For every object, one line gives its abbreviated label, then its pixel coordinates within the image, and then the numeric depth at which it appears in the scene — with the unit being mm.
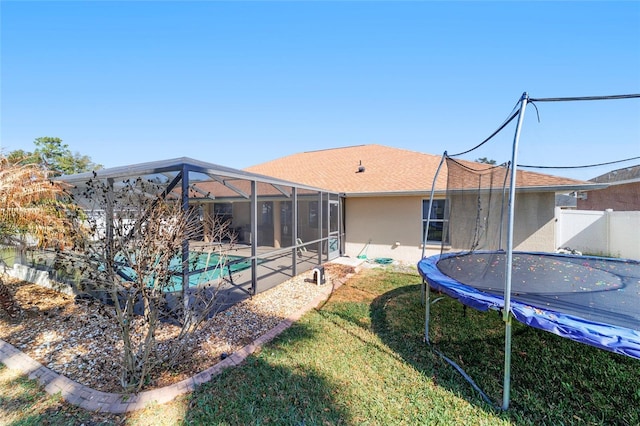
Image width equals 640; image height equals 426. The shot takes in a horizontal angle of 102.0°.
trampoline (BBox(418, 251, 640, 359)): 2498
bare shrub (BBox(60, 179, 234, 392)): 2689
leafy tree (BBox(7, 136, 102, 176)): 24516
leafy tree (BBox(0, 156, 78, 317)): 4281
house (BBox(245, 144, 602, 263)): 7957
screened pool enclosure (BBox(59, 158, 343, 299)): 4386
